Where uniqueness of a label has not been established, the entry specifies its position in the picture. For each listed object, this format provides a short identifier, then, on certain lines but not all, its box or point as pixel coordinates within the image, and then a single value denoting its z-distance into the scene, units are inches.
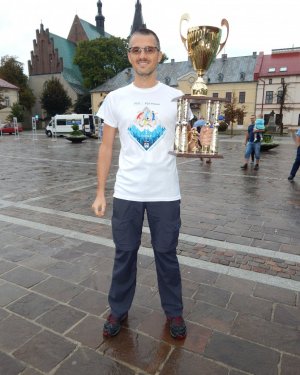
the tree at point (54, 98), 2096.5
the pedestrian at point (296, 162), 312.7
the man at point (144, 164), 86.3
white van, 1263.5
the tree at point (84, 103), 2162.9
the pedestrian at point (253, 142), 402.9
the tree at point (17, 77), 2199.8
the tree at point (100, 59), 2007.9
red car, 1541.6
